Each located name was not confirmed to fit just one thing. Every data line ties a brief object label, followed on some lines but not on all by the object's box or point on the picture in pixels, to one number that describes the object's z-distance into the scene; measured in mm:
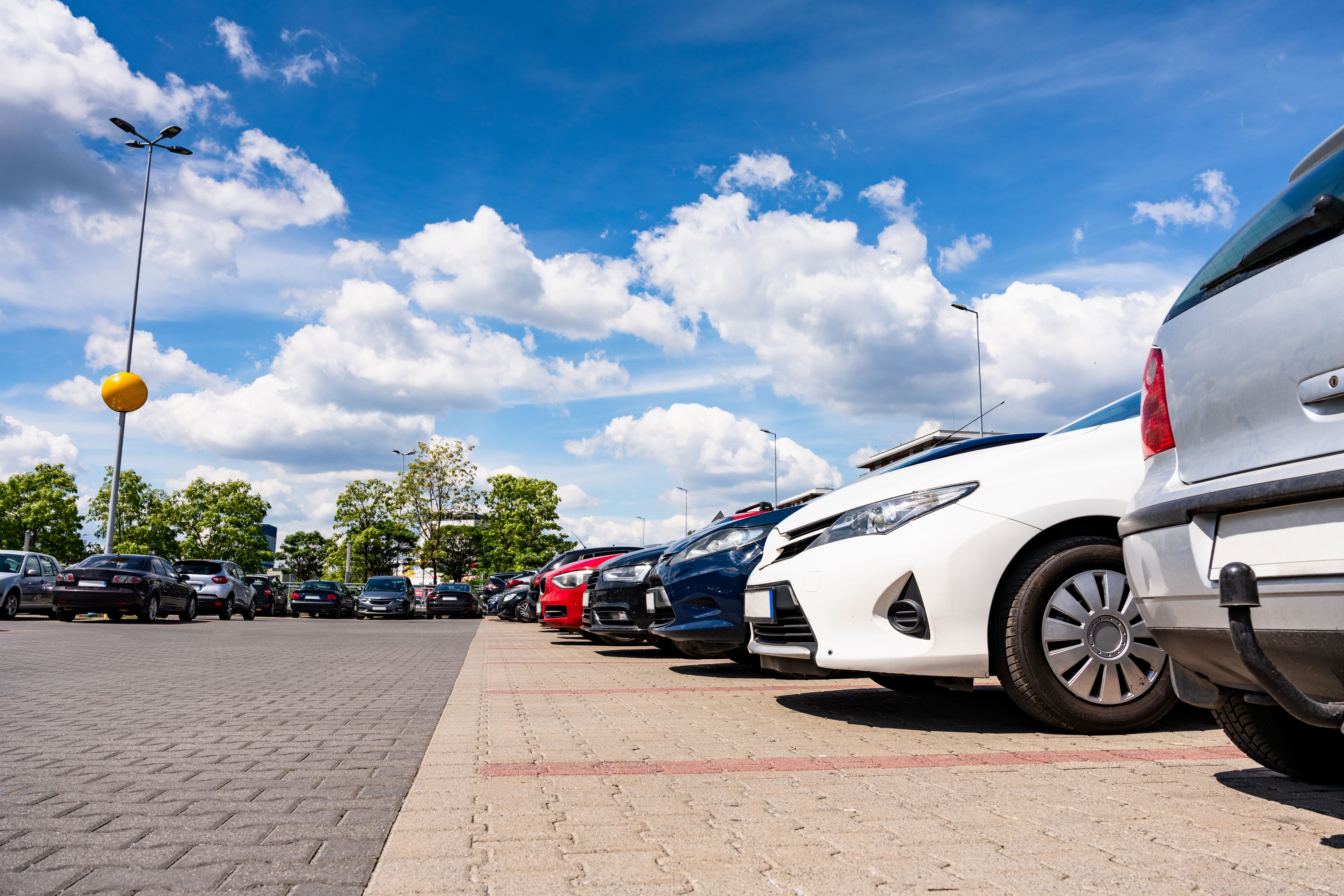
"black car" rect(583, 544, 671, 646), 10727
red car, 14984
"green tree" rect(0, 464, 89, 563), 55000
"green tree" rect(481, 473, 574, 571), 64938
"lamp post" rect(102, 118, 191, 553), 27078
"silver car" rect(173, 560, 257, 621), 27391
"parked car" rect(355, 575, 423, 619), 32000
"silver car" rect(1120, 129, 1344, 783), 2377
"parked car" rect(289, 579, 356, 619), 33938
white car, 4816
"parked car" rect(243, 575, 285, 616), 34312
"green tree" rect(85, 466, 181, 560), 56344
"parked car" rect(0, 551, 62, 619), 20531
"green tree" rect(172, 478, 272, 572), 61688
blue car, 7703
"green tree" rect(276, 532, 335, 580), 100875
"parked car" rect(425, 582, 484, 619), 33562
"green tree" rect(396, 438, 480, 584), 57500
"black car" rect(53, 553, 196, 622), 19797
